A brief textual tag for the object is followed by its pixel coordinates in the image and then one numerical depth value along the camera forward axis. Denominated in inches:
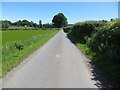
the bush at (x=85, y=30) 457.2
